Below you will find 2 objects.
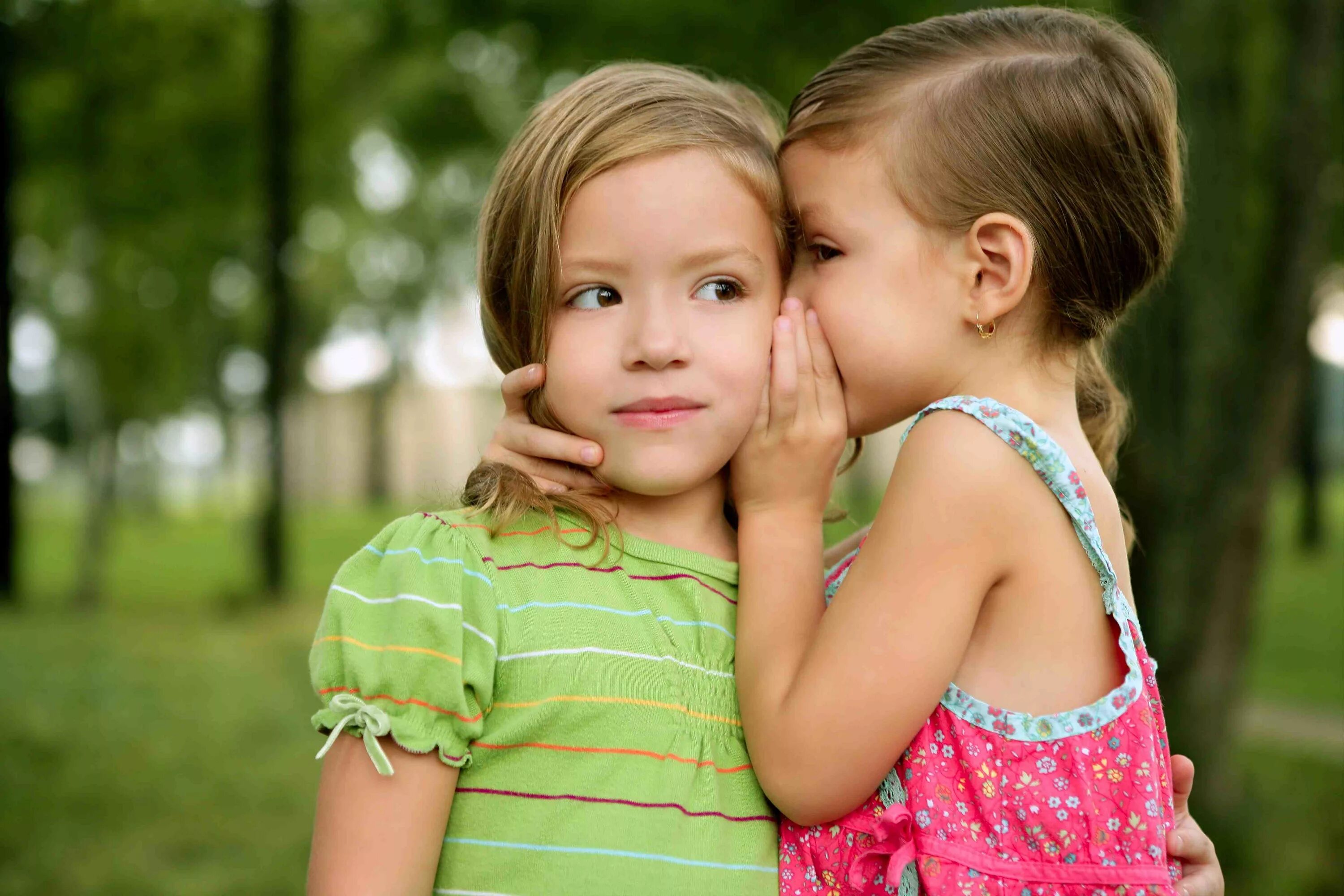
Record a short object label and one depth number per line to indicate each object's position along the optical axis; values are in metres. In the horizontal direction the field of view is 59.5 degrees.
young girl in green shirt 1.59
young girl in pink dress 1.65
